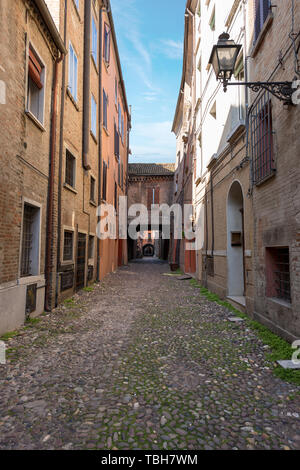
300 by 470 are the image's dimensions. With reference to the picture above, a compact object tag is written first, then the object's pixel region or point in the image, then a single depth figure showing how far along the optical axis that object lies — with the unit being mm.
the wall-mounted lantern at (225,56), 4816
